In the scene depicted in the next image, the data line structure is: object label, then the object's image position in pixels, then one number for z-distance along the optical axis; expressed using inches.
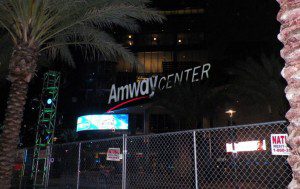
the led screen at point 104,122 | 1429.6
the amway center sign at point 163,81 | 922.1
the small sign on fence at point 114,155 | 327.0
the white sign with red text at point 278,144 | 213.2
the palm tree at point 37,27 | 362.3
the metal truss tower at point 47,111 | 996.1
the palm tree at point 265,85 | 741.9
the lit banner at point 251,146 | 255.3
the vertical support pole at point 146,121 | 1123.9
